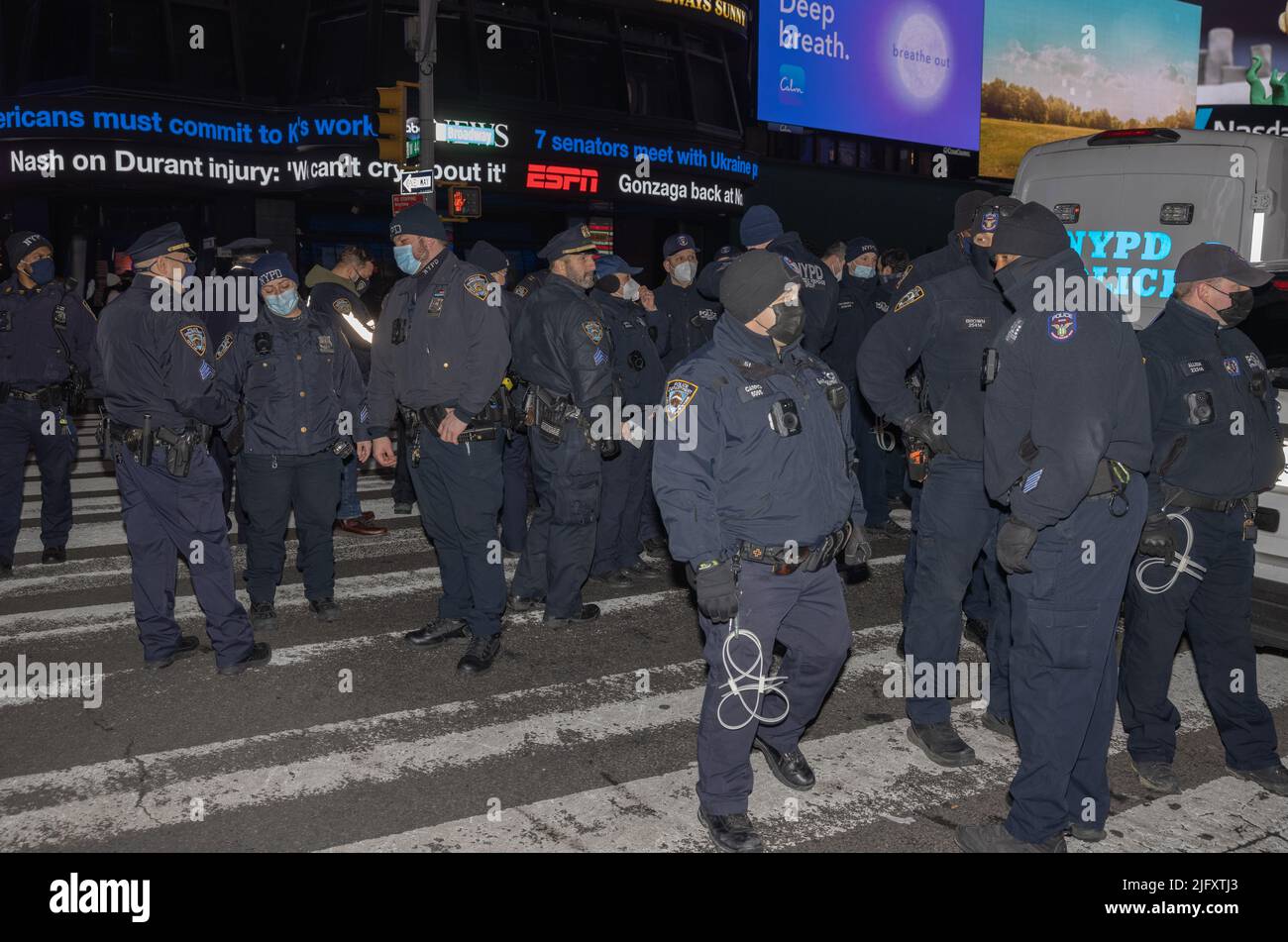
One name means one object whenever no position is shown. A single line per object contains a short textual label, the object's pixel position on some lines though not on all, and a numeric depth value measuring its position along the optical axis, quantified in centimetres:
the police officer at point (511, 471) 865
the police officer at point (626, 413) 828
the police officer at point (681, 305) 969
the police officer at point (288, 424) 723
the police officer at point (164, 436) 623
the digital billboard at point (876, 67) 2717
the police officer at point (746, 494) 427
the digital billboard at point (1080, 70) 3419
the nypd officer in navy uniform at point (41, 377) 857
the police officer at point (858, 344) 998
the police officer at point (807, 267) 807
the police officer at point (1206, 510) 481
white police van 778
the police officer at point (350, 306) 947
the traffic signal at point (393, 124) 1366
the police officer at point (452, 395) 653
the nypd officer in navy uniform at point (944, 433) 525
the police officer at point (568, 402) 712
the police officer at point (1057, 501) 396
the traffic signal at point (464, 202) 1356
